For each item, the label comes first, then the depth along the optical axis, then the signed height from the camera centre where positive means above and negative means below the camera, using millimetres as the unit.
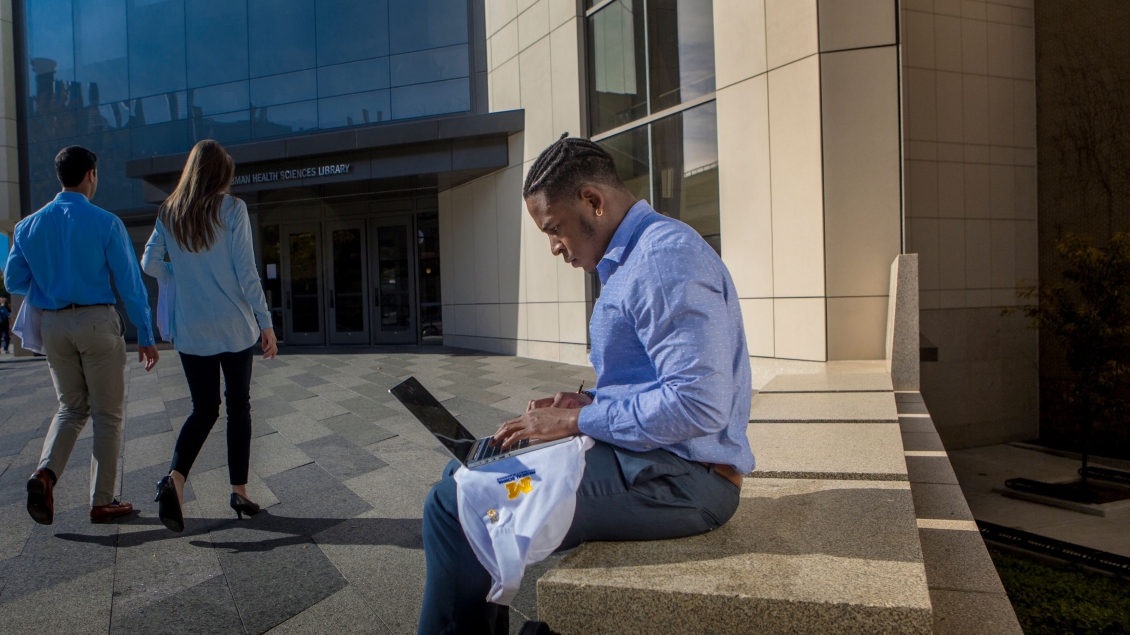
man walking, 3594 +28
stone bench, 1456 -638
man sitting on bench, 1579 -225
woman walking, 3510 +83
